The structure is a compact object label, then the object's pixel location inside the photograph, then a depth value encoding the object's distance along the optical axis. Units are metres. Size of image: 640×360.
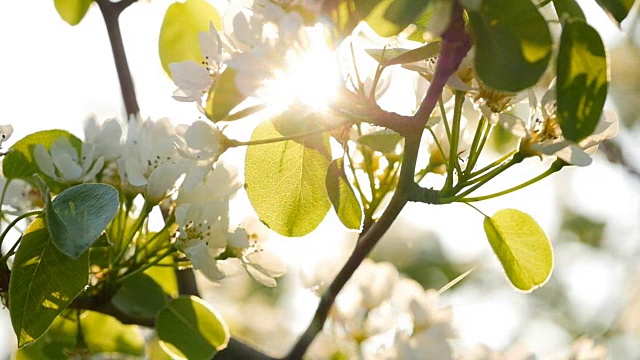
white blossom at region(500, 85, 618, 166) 0.55
